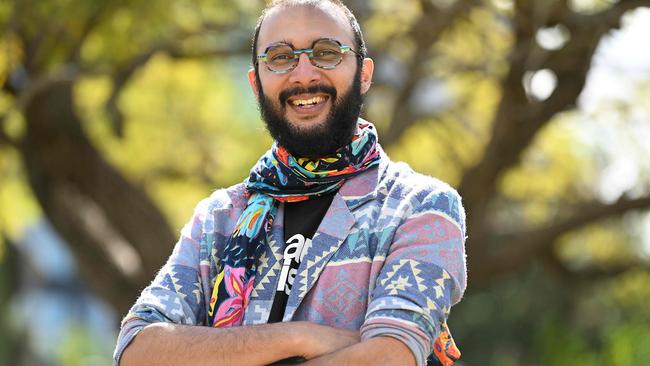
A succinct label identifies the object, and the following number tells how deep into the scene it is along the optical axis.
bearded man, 3.81
